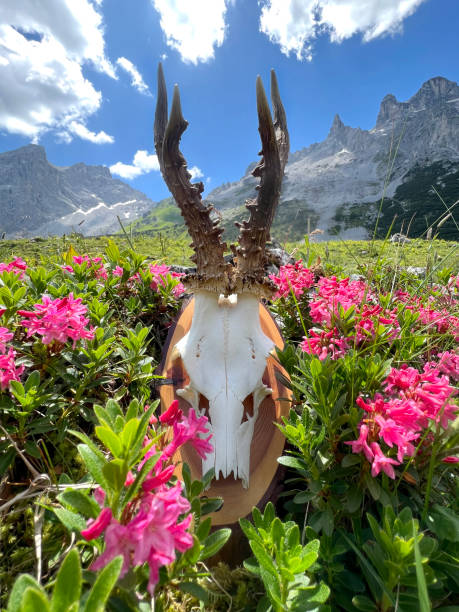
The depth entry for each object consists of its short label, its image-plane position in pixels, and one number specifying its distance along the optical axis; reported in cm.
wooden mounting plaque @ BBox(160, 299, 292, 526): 27
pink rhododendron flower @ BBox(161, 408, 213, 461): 19
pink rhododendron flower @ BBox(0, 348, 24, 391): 26
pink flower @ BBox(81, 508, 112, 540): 14
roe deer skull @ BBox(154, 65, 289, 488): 30
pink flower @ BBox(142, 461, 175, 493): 16
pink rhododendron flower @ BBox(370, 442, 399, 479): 21
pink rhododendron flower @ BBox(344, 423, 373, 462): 22
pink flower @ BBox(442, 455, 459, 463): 23
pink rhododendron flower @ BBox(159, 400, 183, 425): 21
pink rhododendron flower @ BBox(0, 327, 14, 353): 27
